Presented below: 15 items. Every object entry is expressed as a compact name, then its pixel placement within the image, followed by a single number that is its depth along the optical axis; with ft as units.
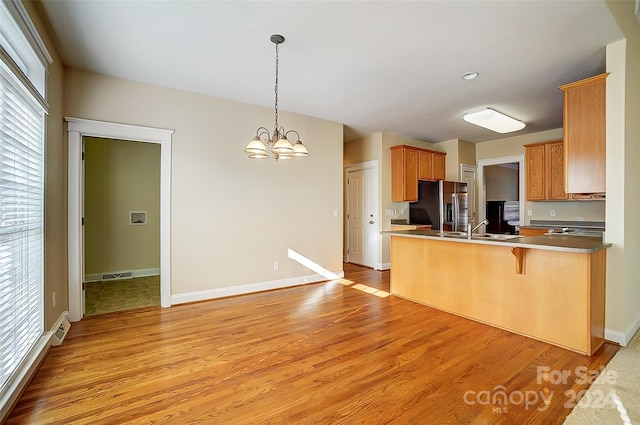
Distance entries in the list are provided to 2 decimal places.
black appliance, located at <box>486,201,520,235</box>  19.21
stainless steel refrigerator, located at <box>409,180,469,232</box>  18.74
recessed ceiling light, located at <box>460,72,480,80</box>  10.36
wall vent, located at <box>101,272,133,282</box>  15.83
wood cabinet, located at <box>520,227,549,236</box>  14.89
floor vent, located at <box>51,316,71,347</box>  8.38
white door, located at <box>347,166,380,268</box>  18.97
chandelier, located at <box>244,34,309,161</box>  8.27
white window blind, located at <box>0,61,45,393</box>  5.80
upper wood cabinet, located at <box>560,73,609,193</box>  8.95
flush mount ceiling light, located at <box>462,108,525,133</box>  13.71
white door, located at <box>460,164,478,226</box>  20.23
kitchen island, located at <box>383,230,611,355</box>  8.00
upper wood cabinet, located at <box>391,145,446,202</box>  18.31
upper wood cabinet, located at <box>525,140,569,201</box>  15.88
